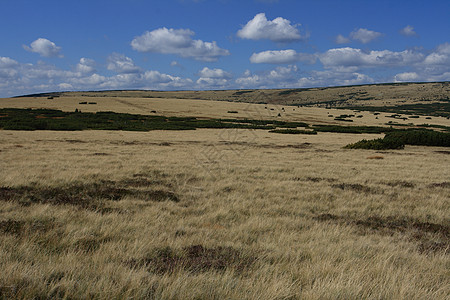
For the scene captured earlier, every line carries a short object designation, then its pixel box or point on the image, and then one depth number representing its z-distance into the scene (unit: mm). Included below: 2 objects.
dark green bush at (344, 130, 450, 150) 26672
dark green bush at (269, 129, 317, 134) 42781
